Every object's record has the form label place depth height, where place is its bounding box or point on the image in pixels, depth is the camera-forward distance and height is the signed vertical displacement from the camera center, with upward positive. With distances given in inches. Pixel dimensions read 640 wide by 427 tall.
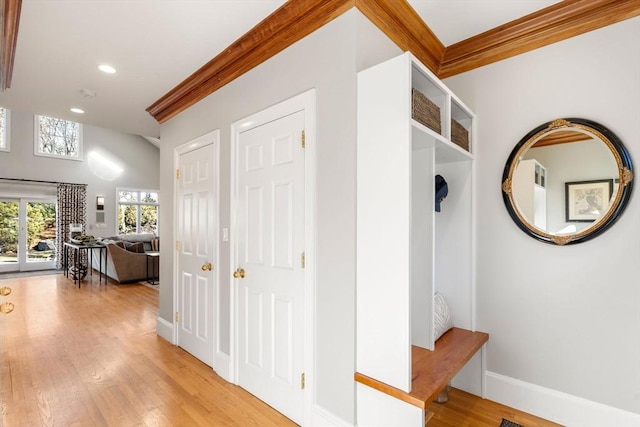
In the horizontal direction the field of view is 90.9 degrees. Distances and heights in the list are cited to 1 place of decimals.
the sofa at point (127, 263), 259.8 -44.1
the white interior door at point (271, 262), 80.7 -14.0
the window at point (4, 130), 312.5 +80.6
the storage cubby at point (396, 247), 61.7 -7.5
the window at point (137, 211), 390.3 +0.2
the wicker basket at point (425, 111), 65.3 +22.1
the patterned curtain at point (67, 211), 340.5 +0.0
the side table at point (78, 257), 270.3 -44.5
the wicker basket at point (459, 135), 84.4 +21.6
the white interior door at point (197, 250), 112.0 -14.7
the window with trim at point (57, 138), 335.3 +80.1
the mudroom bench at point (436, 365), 60.9 -34.9
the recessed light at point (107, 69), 106.4 +48.9
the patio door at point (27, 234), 314.5 -24.0
